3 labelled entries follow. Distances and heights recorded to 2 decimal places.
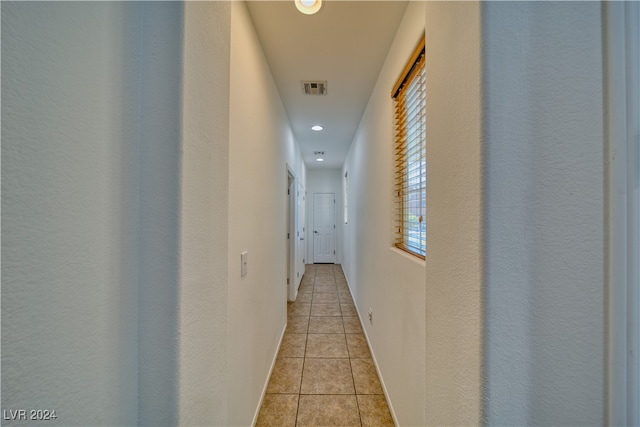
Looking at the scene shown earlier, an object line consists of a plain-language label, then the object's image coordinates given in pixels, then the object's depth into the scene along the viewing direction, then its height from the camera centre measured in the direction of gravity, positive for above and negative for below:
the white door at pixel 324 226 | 6.21 -0.34
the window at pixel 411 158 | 1.22 +0.36
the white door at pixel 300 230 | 4.18 -0.32
